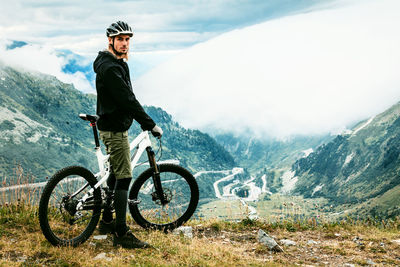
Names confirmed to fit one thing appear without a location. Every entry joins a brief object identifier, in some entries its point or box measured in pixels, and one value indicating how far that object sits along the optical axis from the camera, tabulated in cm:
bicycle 735
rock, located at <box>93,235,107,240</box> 821
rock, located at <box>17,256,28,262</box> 669
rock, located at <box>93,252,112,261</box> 685
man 689
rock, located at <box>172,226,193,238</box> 899
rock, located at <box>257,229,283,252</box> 819
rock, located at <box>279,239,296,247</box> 884
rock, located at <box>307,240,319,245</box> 895
